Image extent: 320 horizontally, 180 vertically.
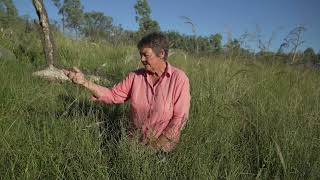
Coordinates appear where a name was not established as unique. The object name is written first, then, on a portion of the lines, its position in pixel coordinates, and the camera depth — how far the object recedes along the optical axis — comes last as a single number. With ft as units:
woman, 5.75
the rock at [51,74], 9.40
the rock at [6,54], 11.69
